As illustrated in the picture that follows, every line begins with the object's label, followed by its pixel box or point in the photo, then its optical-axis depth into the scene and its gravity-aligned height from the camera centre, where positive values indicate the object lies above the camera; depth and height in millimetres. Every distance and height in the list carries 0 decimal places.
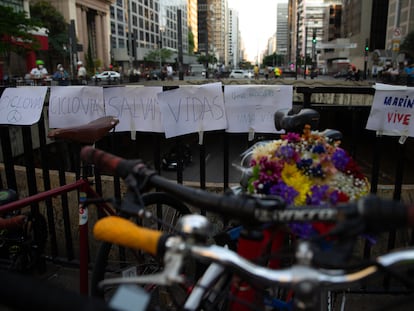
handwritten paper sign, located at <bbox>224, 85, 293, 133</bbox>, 3240 -275
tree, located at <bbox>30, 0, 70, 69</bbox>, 59250 +7090
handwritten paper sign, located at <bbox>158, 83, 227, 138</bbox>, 3227 -306
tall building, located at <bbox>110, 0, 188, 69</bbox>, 96500 +13351
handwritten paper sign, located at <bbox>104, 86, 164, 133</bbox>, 3328 -292
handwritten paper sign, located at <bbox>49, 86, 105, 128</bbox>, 3420 -291
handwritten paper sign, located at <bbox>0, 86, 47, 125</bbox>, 3531 -281
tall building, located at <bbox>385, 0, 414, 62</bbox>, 68356 +9203
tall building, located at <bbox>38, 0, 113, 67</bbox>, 70812 +9245
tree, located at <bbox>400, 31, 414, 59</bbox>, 56250 +3501
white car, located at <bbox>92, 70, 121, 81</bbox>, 49238 -53
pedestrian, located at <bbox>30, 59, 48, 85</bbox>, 23159 -170
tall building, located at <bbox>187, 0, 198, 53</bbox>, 152000 +21423
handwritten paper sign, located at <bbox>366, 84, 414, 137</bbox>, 2951 -308
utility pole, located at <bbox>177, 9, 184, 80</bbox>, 35191 +2905
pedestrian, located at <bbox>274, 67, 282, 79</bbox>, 52250 -250
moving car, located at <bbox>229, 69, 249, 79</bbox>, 59300 -410
